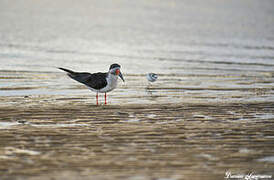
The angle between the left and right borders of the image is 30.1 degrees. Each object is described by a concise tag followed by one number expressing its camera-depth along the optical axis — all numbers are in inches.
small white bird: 669.0
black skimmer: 550.0
